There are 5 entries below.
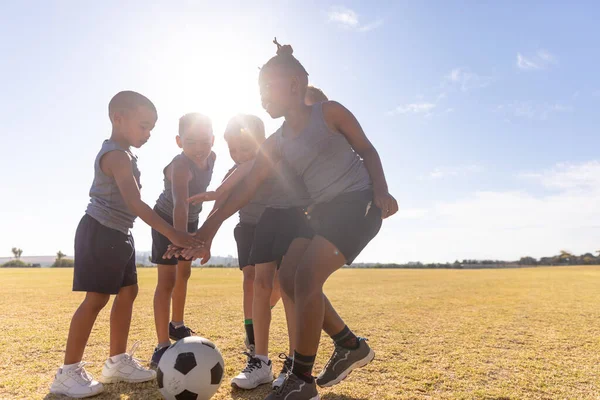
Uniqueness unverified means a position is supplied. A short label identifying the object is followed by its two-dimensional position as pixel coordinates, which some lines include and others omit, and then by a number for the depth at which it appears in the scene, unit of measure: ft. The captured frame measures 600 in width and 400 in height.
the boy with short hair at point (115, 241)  9.83
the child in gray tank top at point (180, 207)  12.05
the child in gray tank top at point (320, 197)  8.63
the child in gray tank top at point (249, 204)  12.71
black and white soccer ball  8.34
